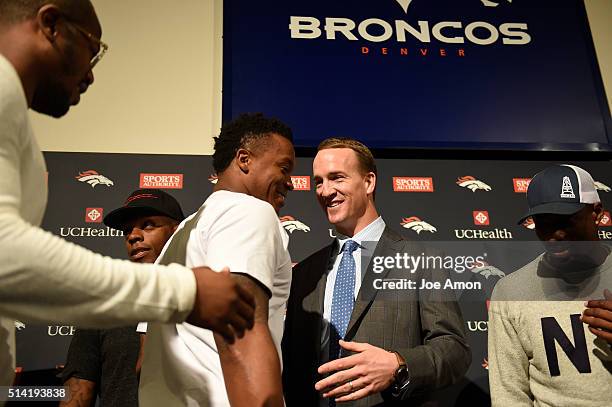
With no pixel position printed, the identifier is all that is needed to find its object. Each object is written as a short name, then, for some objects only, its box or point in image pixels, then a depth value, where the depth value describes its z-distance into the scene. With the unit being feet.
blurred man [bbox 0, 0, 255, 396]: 2.76
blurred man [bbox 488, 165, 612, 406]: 6.12
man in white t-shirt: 3.54
